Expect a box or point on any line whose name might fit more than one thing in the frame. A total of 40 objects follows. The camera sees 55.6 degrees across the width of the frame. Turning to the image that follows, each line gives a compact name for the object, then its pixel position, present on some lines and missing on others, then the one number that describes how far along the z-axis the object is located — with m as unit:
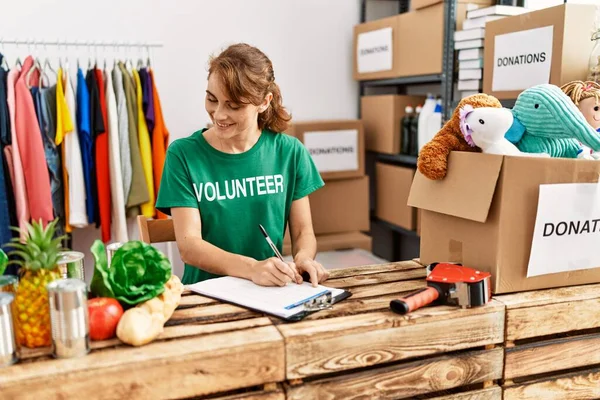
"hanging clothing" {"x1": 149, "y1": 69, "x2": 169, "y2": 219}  2.97
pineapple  0.98
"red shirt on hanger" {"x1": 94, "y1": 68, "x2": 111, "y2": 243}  2.85
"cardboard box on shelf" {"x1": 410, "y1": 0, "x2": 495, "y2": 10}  2.71
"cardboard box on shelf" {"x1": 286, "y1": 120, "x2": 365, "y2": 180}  3.26
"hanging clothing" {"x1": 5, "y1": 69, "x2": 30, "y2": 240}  2.68
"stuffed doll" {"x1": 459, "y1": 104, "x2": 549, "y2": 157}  1.22
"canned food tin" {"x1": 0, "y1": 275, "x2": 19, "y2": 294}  1.00
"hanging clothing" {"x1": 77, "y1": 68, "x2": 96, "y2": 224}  2.80
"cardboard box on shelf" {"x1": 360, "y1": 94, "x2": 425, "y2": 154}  3.23
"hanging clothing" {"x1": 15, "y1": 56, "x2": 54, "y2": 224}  2.69
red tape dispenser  1.14
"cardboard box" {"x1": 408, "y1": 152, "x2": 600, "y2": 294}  1.19
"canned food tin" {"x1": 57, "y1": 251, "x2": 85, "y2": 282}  1.12
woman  1.55
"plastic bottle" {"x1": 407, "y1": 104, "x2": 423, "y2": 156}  3.15
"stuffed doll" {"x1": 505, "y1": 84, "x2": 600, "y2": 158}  1.23
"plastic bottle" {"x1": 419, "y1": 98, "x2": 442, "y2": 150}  2.90
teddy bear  1.29
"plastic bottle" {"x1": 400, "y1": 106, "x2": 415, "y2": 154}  3.21
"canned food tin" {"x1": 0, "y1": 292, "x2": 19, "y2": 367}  0.91
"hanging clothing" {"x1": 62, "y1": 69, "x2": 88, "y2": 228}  2.79
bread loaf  0.98
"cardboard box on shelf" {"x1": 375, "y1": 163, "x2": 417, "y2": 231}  3.18
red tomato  1.00
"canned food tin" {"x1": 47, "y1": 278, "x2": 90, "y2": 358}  0.93
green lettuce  1.05
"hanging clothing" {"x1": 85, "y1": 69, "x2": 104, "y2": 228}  2.82
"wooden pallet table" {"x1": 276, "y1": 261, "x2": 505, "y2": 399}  1.04
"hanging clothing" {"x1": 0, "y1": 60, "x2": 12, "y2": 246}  2.66
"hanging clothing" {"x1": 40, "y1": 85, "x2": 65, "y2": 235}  2.76
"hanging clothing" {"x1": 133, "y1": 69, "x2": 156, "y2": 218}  2.93
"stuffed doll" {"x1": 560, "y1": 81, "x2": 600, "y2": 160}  1.41
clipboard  1.13
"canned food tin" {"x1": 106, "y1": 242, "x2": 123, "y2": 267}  1.22
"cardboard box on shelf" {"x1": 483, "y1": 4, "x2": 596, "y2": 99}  1.91
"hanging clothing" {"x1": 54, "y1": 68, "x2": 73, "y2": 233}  2.74
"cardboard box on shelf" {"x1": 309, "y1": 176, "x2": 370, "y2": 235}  3.30
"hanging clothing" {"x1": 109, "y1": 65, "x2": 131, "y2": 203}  2.90
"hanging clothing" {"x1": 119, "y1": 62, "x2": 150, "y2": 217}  2.91
